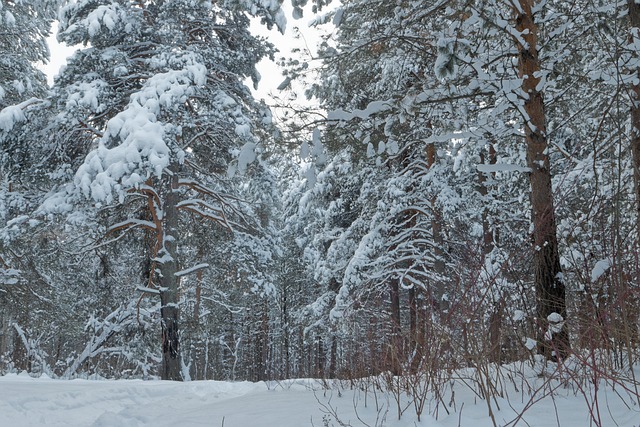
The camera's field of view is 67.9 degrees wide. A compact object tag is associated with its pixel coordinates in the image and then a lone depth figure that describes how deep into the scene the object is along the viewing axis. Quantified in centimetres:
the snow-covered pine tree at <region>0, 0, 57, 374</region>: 895
